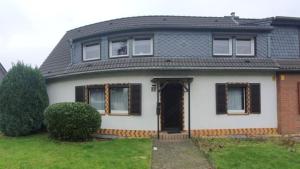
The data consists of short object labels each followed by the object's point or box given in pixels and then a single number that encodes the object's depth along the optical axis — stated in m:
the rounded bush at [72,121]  9.85
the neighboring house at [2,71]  21.12
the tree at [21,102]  11.56
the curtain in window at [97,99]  11.45
